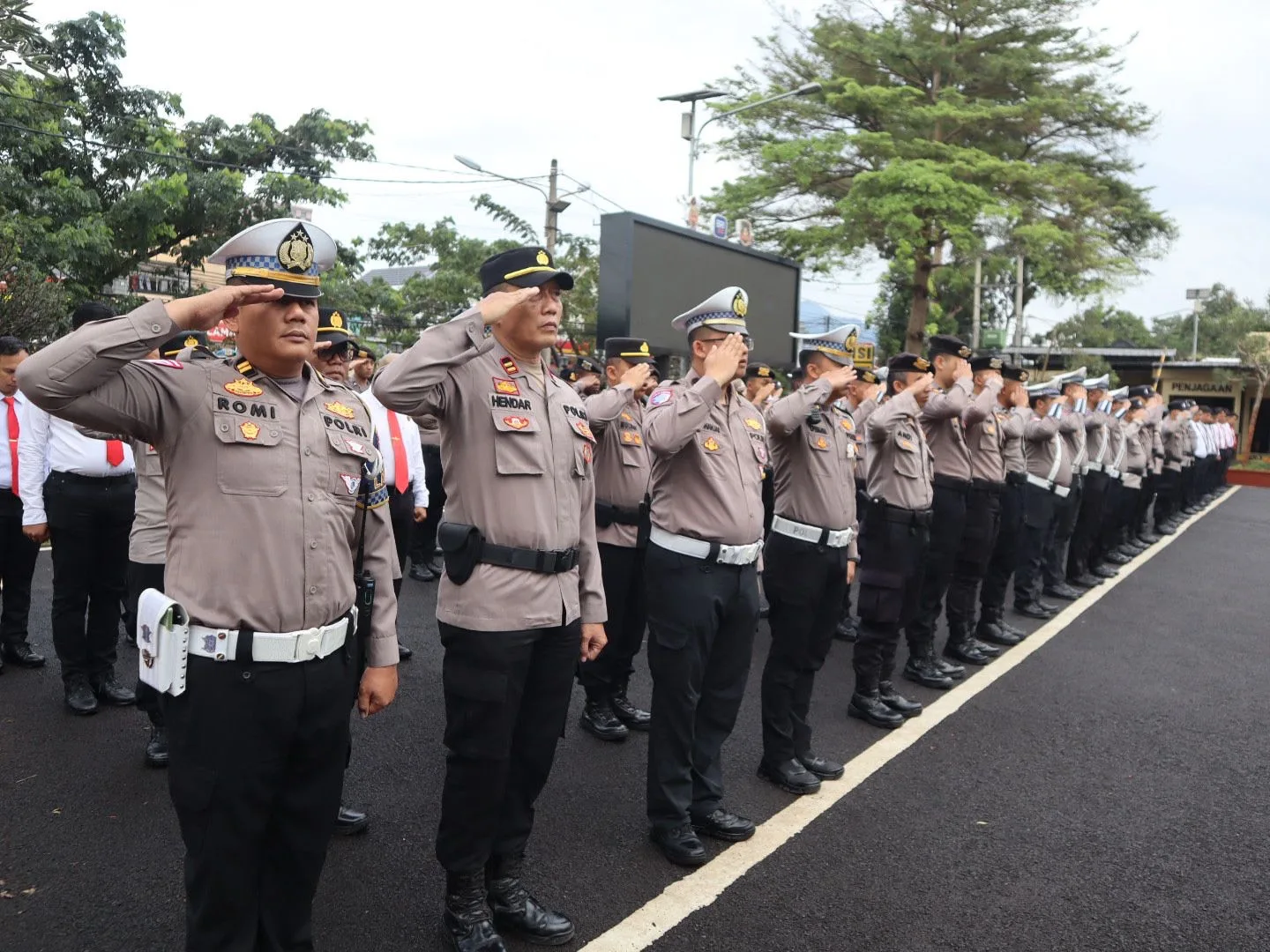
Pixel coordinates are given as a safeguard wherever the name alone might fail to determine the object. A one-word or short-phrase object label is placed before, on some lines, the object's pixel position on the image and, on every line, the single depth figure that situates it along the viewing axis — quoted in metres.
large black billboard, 10.95
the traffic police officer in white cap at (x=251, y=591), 2.18
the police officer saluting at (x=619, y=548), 4.80
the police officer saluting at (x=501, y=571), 2.75
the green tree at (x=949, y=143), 18.77
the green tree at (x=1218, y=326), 34.88
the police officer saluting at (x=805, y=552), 4.09
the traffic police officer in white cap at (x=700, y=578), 3.46
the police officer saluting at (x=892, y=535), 4.98
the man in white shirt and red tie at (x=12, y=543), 5.17
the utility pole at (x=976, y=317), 26.48
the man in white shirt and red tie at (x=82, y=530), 4.59
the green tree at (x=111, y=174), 11.92
